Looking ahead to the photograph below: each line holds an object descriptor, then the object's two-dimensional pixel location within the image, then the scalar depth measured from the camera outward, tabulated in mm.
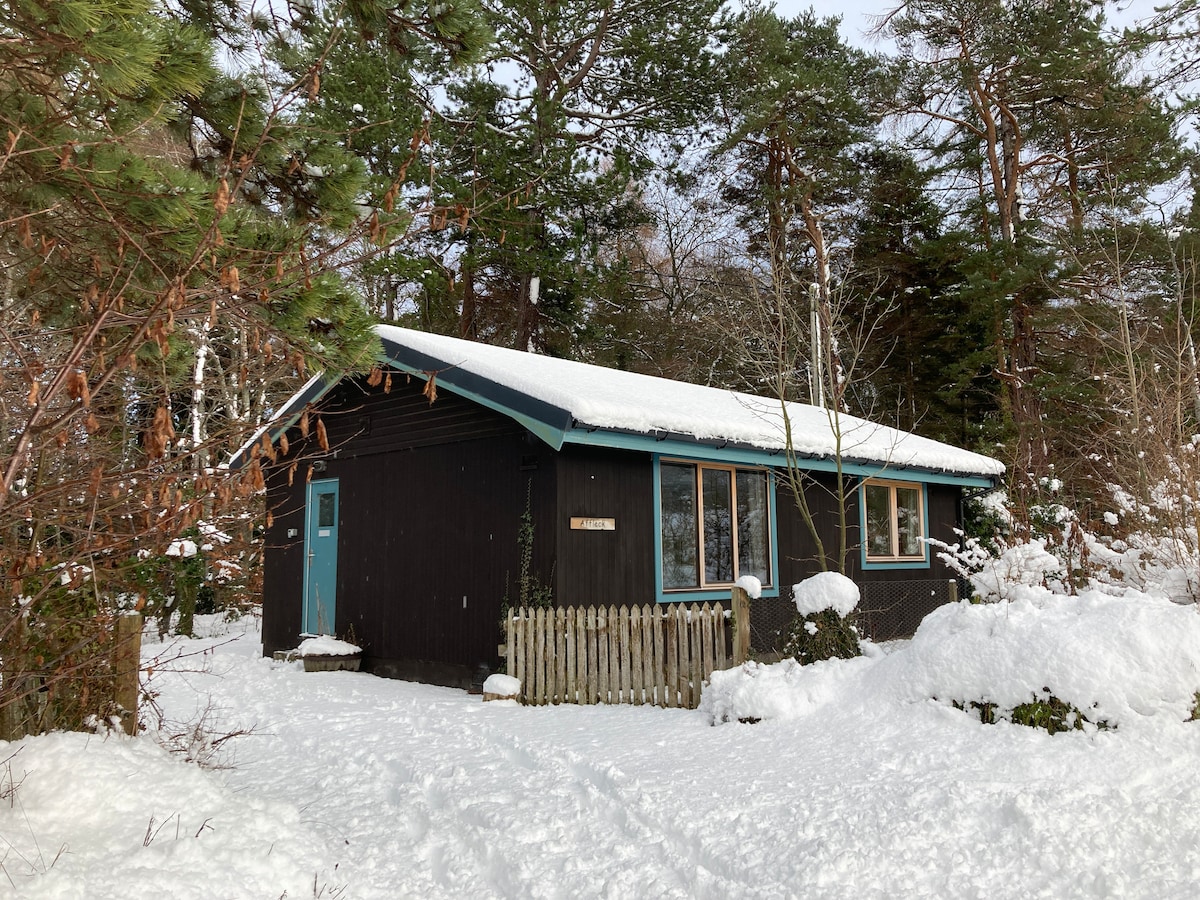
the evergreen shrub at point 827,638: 7695
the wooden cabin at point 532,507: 9570
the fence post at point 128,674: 5188
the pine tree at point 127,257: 3023
